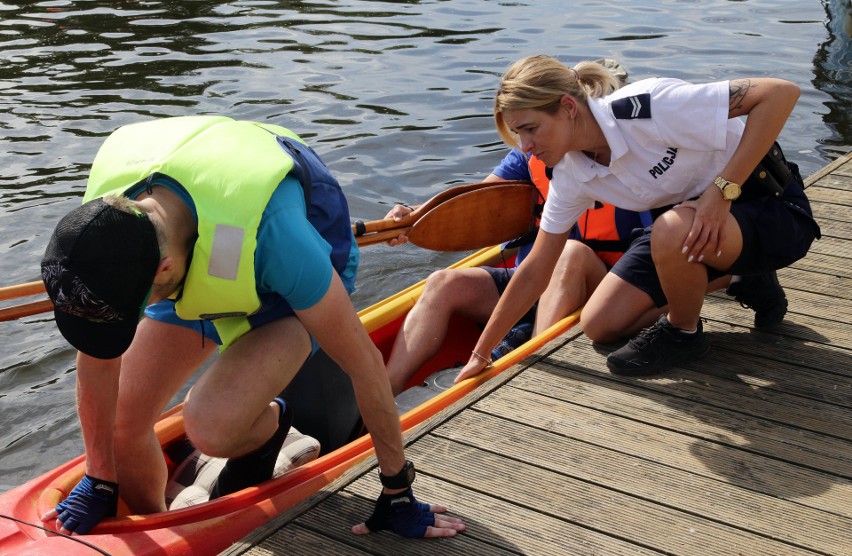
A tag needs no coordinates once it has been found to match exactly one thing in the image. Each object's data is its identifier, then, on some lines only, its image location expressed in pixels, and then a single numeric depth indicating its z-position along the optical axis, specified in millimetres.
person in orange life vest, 3783
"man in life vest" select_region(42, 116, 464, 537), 1971
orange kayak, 2561
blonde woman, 2990
